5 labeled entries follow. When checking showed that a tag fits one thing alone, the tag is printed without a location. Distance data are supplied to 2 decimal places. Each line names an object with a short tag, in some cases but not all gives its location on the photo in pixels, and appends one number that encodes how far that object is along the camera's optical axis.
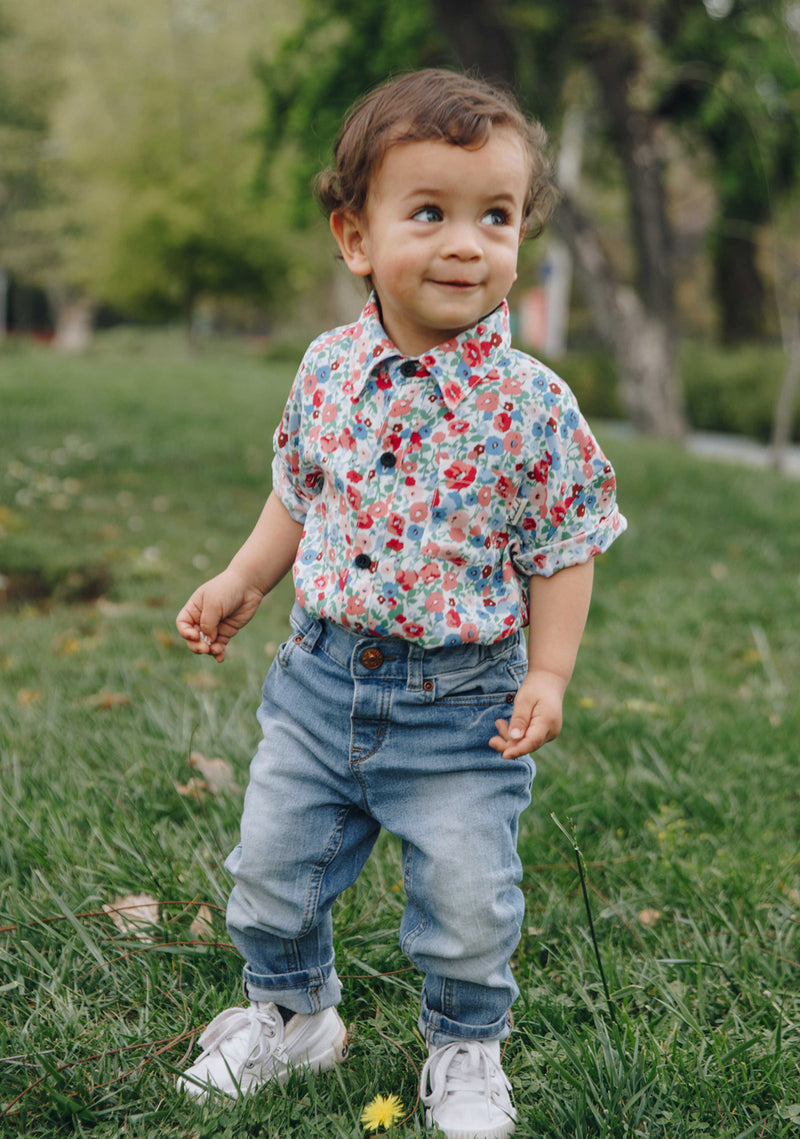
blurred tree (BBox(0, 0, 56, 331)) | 35.31
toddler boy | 1.60
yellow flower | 1.62
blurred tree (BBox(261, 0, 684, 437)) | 10.66
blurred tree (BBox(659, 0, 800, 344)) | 10.23
